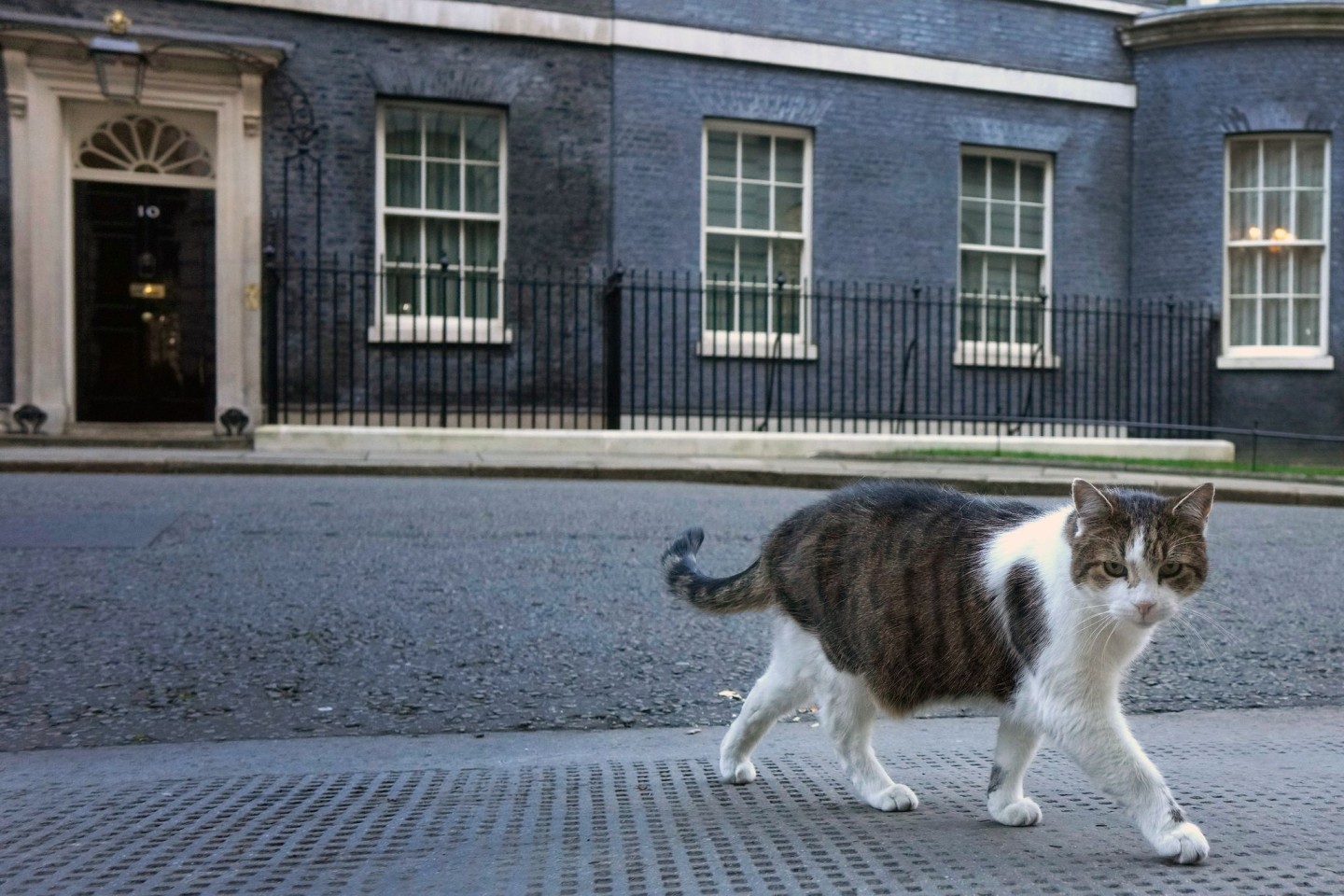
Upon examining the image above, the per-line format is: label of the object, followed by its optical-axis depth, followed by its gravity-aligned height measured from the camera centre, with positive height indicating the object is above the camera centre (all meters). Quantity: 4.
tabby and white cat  2.65 -0.47
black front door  14.30 +1.07
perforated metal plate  2.55 -0.95
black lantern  13.10 +3.50
